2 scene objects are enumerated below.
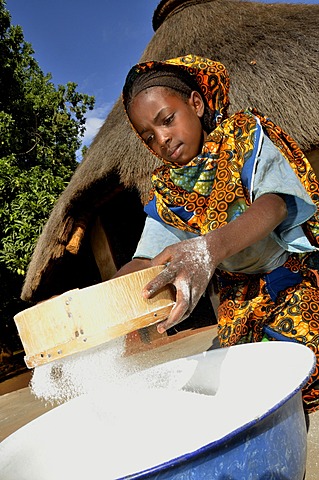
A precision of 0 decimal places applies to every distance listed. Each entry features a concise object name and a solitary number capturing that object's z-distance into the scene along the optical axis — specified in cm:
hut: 379
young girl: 133
